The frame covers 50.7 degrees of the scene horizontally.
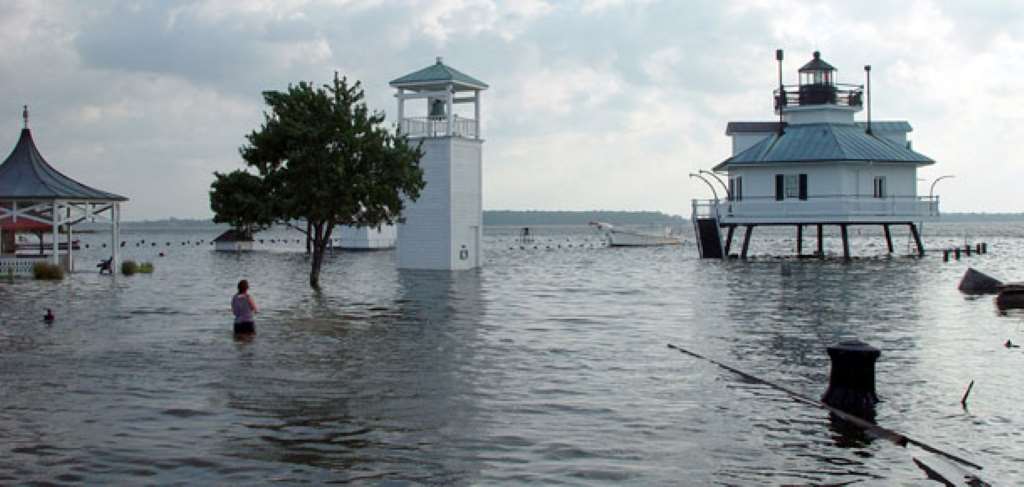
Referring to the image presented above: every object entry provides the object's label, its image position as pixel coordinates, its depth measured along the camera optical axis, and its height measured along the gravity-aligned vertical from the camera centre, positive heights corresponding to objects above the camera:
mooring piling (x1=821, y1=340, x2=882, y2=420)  14.95 -2.03
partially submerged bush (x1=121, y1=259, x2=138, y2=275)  52.50 -1.58
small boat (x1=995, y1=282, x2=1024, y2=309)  31.88 -1.89
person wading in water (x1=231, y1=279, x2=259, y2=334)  23.89 -1.70
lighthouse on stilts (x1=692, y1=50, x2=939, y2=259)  61.97 +3.63
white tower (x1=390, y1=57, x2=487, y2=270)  52.28 +3.08
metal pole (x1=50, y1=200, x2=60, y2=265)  46.29 -0.46
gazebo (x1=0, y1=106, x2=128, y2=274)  46.12 +1.56
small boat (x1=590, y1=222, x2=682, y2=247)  115.19 -0.46
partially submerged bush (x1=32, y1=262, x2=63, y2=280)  46.31 -1.56
